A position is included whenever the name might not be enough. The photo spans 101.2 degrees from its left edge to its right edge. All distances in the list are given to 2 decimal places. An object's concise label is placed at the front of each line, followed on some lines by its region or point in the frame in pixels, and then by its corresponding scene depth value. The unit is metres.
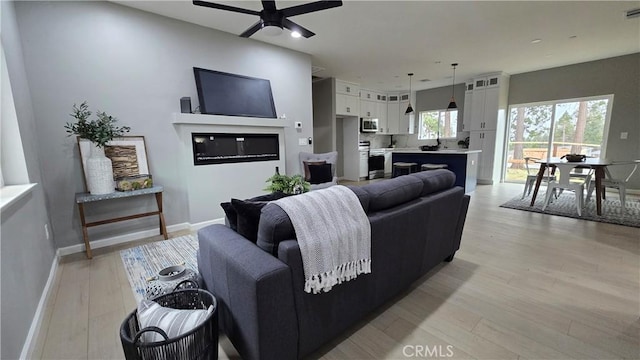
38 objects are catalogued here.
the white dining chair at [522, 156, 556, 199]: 4.69
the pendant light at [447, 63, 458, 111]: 5.52
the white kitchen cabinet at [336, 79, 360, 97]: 6.72
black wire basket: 1.03
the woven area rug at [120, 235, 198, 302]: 2.26
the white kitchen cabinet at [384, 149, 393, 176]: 8.01
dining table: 3.69
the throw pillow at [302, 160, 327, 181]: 4.40
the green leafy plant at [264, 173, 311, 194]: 2.63
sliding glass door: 5.55
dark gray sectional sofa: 1.11
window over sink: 7.52
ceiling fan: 2.22
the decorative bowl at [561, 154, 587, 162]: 4.01
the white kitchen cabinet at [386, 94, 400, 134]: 8.40
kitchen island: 5.29
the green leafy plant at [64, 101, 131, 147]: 2.61
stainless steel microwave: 7.55
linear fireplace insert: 3.49
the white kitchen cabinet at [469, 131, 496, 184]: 6.47
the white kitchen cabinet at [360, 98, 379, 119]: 7.50
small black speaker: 3.32
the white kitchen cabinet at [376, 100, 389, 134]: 8.13
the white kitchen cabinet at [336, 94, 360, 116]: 6.76
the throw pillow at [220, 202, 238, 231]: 1.58
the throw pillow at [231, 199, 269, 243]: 1.38
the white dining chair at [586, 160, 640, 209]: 3.80
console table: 2.64
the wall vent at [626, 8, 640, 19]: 3.27
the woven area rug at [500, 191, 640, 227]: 3.59
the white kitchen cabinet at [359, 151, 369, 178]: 7.41
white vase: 2.68
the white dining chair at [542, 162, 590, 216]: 3.81
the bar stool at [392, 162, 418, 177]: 5.89
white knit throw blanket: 1.23
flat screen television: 3.54
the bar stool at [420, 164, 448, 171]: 5.40
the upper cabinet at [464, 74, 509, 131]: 6.29
